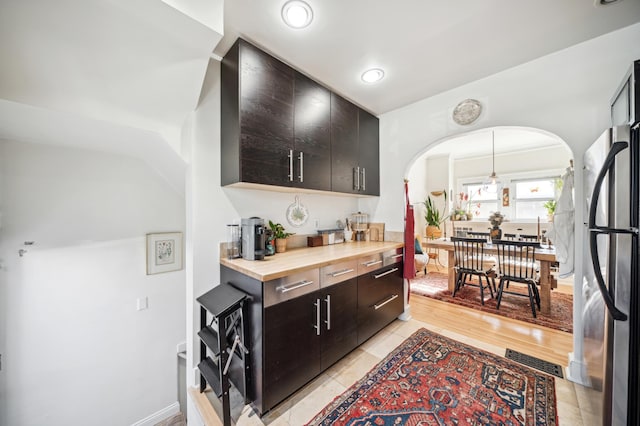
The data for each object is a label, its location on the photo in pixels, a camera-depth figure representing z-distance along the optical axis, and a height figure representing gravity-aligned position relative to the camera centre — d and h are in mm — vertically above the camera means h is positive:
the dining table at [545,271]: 2783 -805
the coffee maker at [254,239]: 1675 -201
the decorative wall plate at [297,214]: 2326 -23
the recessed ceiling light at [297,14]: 1336 +1240
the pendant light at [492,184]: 5111 +606
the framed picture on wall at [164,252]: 2205 -400
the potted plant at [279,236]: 2078 -224
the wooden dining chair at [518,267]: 2863 -785
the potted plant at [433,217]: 5117 -164
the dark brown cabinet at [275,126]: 1581 +701
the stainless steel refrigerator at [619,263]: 876 -236
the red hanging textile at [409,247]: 2580 -423
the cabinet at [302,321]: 1350 -789
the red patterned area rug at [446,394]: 1385 -1286
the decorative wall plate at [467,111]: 2162 +978
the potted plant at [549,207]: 4285 +40
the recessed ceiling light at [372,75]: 1992 +1244
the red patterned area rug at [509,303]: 2645 -1319
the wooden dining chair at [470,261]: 3240 -780
